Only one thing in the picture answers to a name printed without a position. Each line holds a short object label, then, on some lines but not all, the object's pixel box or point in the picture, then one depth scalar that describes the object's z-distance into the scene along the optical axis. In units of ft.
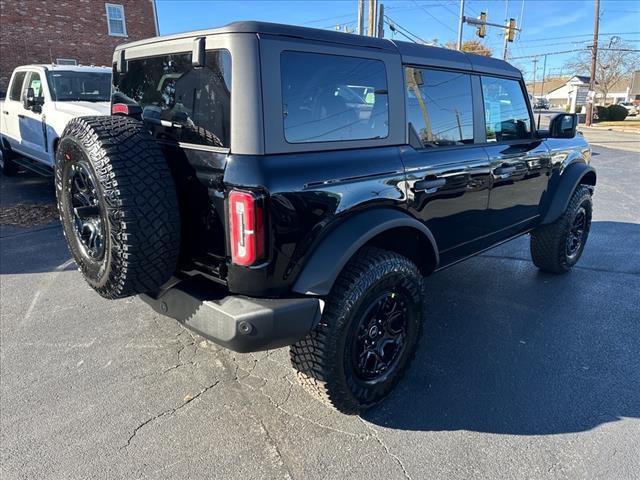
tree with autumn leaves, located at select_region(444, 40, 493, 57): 156.41
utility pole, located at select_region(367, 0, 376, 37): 55.32
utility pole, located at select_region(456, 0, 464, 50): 72.25
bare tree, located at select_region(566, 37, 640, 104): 172.86
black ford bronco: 6.95
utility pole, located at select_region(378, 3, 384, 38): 51.58
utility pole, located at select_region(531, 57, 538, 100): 267.39
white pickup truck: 21.30
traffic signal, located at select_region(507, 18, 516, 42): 70.56
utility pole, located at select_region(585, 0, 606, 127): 91.26
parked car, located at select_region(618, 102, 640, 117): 160.33
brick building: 57.82
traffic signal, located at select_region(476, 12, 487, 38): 69.40
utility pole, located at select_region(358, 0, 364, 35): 56.70
